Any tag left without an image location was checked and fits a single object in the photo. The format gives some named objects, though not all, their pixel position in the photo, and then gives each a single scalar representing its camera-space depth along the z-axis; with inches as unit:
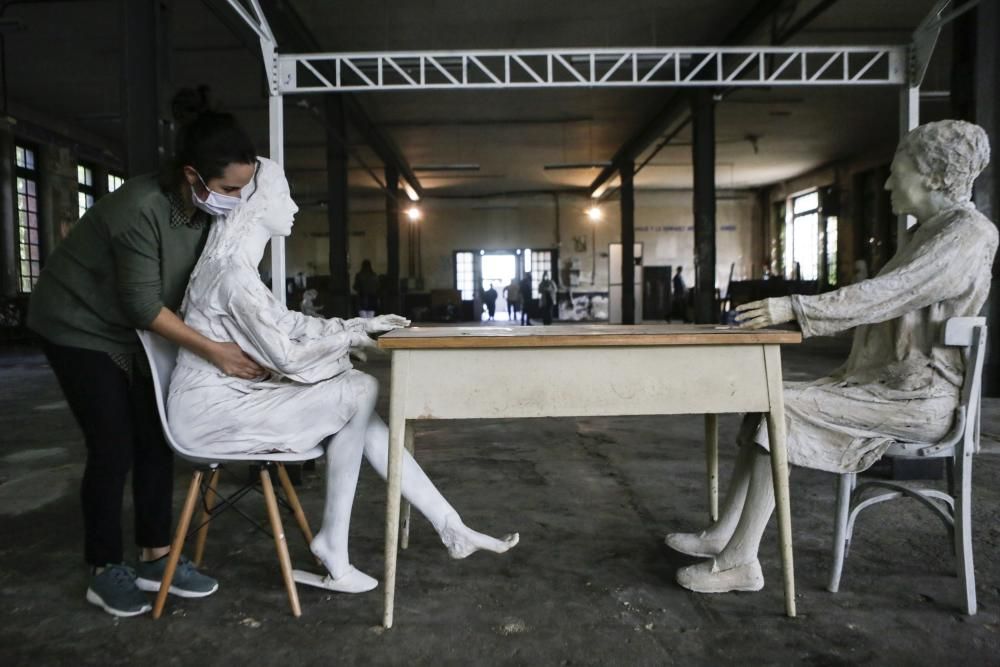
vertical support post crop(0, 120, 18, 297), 461.1
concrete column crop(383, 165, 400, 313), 598.2
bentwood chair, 72.8
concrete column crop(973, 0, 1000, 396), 208.2
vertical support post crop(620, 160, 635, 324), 603.2
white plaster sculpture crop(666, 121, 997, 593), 73.0
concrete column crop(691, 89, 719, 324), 409.7
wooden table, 72.5
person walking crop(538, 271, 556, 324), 618.2
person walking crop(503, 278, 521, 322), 685.5
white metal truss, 197.2
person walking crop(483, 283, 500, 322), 740.0
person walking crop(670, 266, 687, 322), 738.7
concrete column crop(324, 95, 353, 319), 388.5
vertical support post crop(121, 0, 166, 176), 137.1
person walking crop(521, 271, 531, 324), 661.3
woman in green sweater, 71.5
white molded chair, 71.2
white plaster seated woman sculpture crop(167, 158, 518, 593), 71.4
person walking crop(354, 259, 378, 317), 572.4
